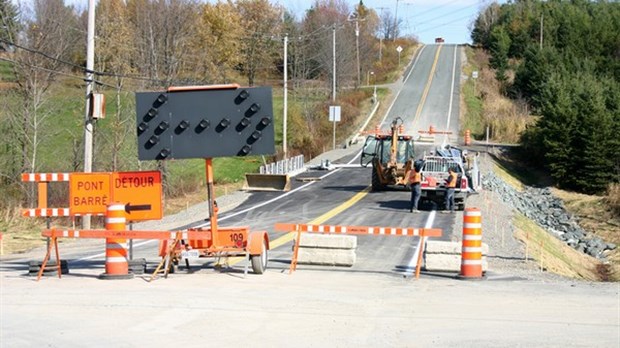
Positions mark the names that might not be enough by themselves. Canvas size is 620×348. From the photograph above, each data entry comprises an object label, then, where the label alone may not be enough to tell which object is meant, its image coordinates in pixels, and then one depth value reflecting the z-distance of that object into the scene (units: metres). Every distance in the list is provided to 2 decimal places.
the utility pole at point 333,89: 70.89
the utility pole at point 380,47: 120.95
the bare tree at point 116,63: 43.12
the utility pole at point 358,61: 94.14
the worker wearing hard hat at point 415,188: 31.17
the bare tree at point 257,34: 94.62
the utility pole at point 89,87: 26.84
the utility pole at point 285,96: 49.78
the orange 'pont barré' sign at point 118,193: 16.36
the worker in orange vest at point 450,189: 31.36
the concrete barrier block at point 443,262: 17.77
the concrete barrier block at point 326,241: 18.62
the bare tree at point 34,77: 41.03
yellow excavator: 37.42
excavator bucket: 41.41
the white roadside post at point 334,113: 59.05
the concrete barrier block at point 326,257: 18.61
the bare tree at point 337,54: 88.75
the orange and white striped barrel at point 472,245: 16.67
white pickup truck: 32.44
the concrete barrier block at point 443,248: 17.83
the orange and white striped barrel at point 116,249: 15.64
